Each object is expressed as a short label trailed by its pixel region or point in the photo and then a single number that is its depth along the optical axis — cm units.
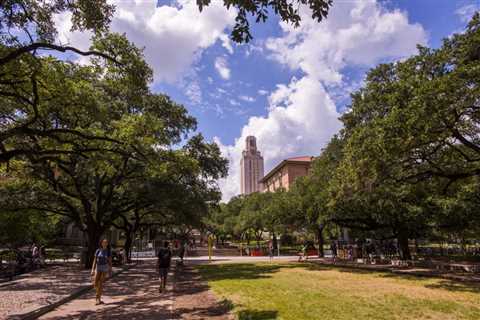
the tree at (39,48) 956
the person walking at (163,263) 1300
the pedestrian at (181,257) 2460
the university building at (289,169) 9043
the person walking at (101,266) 1071
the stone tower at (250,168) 17338
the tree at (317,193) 2488
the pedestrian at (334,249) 2799
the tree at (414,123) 1173
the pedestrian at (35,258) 2169
